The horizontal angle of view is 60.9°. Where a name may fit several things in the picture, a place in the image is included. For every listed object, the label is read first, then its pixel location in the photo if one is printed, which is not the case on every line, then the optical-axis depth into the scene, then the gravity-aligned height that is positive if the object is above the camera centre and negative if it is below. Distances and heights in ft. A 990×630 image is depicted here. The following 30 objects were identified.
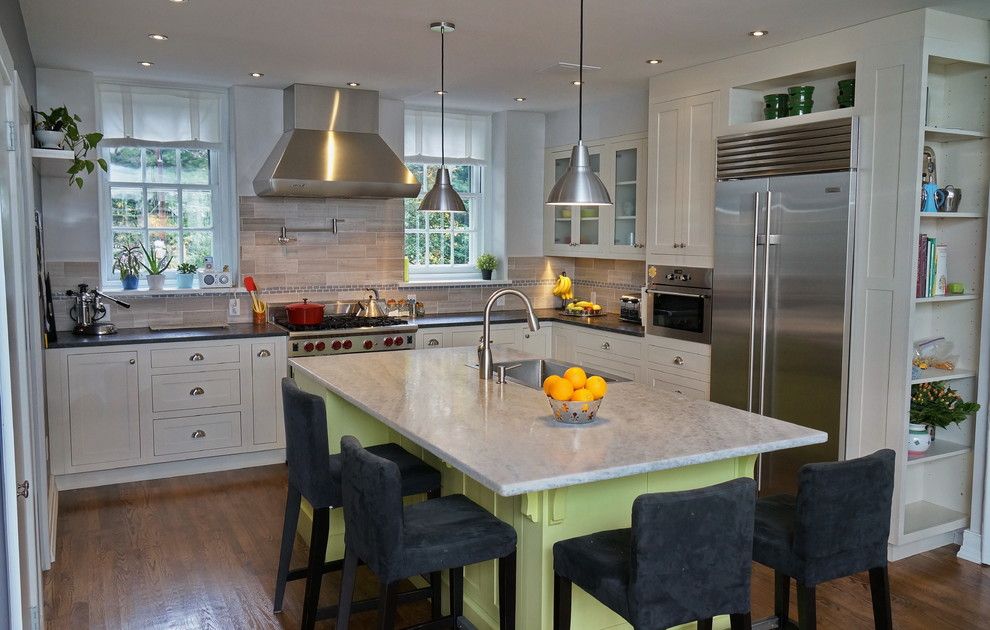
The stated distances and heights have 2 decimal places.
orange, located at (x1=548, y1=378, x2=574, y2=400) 9.63 -1.63
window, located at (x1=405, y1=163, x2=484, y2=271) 23.20 +0.49
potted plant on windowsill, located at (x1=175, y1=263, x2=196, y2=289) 19.74 -0.67
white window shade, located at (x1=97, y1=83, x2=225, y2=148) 18.97 +3.00
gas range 18.67 -2.00
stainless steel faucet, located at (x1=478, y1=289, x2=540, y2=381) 11.28 -1.34
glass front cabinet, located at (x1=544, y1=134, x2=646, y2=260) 19.85 +0.89
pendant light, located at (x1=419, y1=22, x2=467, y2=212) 13.82 +0.84
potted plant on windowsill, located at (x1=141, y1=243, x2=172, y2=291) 19.35 -0.48
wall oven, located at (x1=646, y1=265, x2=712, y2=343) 16.88 -1.14
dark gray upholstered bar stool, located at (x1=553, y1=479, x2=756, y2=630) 7.25 -2.78
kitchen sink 13.52 -1.97
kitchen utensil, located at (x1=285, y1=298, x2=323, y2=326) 19.15 -1.52
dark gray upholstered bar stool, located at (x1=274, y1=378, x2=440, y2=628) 10.28 -2.95
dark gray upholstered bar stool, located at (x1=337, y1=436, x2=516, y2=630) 8.09 -2.88
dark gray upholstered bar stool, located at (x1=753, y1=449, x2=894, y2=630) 8.12 -2.80
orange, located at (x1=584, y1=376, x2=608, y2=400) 9.62 -1.59
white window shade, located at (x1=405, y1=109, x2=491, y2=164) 22.61 +3.01
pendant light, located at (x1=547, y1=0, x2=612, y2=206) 10.64 +0.78
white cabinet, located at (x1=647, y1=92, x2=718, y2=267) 16.81 +1.40
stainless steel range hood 18.89 +2.17
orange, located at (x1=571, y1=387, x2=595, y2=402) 9.56 -1.68
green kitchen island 8.11 -2.03
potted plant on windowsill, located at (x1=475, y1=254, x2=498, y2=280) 23.32 -0.43
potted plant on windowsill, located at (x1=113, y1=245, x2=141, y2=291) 19.11 -0.45
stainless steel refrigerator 14.03 -0.60
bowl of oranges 9.55 -1.70
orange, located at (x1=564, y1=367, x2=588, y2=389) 9.86 -1.52
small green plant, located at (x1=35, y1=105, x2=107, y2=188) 13.66 +1.92
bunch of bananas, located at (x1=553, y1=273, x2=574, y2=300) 23.67 -1.13
